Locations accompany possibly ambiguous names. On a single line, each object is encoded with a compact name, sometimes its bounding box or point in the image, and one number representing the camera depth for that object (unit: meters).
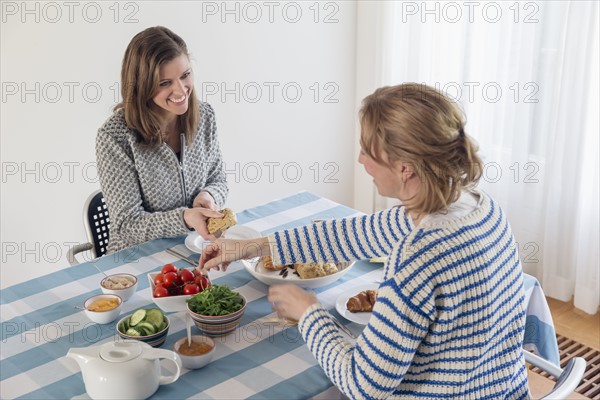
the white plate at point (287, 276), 1.87
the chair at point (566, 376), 1.40
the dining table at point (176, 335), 1.50
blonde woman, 1.32
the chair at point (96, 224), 2.38
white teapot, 1.43
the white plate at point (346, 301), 1.74
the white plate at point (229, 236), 2.11
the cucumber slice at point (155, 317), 1.64
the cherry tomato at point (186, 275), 1.81
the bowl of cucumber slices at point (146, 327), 1.62
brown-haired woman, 2.17
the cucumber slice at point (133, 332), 1.62
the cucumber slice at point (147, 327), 1.62
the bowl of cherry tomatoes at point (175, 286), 1.76
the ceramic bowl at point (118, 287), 1.80
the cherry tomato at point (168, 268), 1.83
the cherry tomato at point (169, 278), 1.79
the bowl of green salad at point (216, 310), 1.67
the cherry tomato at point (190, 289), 1.78
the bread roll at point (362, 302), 1.76
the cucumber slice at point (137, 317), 1.63
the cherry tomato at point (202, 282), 1.80
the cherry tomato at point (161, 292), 1.76
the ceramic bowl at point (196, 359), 1.54
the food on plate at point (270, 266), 1.94
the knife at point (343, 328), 1.59
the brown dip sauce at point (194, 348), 1.56
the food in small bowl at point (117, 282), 1.82
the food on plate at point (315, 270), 1.89
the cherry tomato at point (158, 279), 1.80
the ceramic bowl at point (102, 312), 1.71
